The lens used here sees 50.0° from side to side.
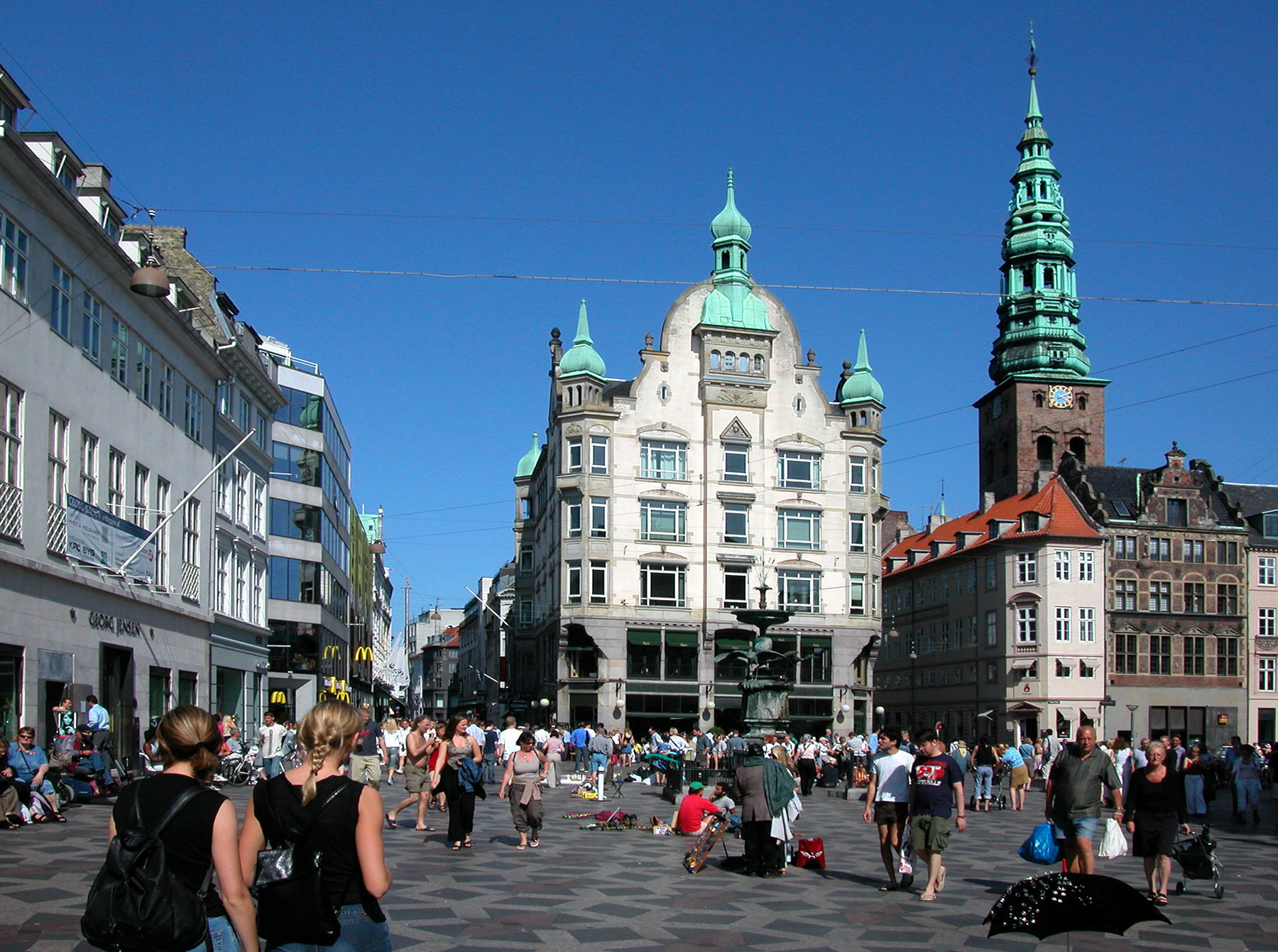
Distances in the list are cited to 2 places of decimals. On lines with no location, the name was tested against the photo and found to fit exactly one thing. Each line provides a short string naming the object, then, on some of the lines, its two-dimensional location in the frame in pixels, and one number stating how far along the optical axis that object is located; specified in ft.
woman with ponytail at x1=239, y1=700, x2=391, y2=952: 17.90
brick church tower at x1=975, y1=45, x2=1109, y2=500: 308.81
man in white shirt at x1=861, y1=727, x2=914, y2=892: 46.34
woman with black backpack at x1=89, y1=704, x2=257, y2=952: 16.75
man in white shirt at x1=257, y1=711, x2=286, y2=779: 87.66
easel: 51.70
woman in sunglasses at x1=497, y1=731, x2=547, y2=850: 59.16
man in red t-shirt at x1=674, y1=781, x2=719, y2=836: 65.51
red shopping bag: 53.88
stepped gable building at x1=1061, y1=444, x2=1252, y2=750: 228.43
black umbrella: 20.25
